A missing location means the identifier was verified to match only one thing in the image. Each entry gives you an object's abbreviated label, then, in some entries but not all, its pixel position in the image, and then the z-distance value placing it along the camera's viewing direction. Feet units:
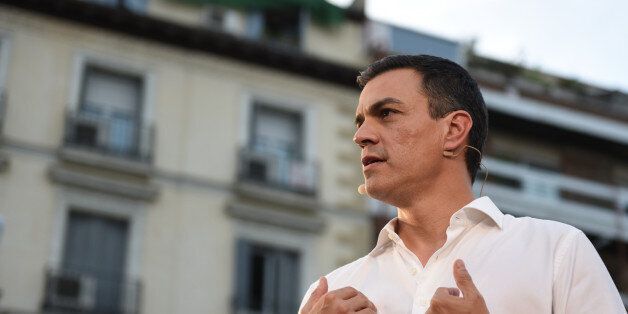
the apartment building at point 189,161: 55.06
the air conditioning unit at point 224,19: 65.87
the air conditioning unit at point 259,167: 61.52
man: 9.05
